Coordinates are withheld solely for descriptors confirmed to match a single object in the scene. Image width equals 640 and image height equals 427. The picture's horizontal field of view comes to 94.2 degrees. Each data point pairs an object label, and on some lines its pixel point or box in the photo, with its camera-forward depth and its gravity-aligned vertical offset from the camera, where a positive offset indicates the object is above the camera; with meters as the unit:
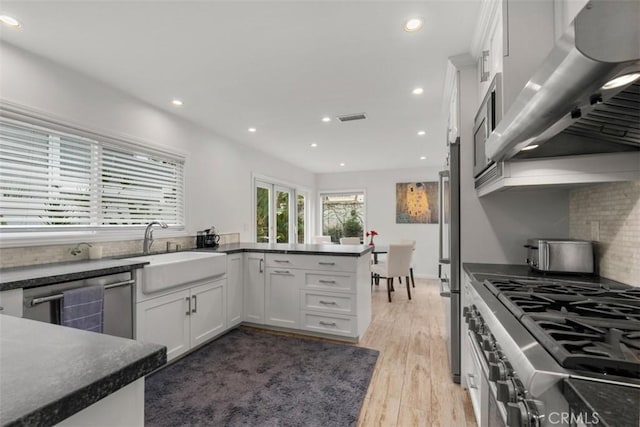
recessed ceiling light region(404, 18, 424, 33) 1.82 +1.20
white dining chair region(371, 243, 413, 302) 4.50 -0.69
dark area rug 1.83 -1.23
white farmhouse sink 2.26 -0.45
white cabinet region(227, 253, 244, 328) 3.16 -0.78
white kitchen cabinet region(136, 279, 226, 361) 2.29 -0.86
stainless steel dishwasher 1.65 -0.52
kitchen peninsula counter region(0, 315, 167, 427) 0.46 -0.29
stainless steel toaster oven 1.68 -0.23
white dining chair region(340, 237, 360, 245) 5.93 -0.49
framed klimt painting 6.46 +0.31
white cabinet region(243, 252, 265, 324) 3.30 -0.80
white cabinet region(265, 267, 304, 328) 3.13 -0.86
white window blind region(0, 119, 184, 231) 2.10 +0.30
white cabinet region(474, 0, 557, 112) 1.45 +0.88
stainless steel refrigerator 2.25 -0.33
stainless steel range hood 0.62 +0.34
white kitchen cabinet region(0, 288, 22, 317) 1.51 -0.44
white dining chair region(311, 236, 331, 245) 6.52 -0.50
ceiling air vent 3.41 +1.16
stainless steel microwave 1.55 +0.56
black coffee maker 3.53 -0.26
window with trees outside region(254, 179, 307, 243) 5.31 +0.07
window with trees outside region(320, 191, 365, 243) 7.20 +0.06
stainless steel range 0.64 -0.34
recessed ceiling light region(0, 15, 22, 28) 1.80 +1.21
